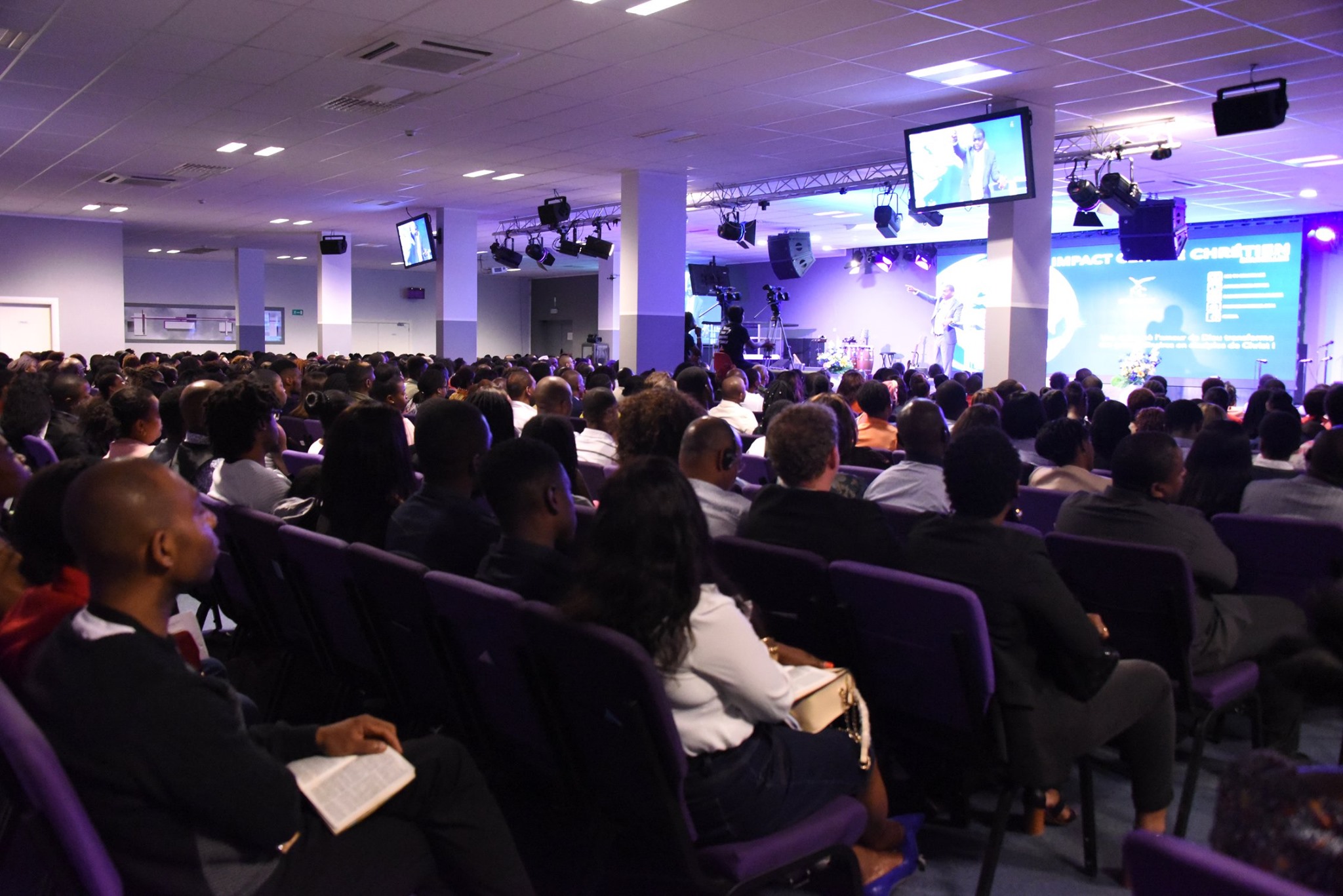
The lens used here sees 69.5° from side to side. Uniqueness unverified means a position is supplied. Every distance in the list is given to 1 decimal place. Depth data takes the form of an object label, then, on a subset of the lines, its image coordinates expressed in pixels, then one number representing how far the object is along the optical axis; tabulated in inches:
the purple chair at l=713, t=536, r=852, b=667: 103.5
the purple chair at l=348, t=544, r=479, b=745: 99.6
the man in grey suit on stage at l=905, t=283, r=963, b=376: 815.1
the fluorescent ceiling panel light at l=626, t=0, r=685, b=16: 233.1
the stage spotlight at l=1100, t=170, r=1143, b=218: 390.0
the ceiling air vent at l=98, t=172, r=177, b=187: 507.5
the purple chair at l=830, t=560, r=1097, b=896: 90.4
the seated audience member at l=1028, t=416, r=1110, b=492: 162.7
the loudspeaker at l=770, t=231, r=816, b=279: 624.7
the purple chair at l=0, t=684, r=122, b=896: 59.0
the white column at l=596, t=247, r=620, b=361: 716.0
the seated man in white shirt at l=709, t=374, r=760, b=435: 269.4
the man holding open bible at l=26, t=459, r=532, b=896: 62.2
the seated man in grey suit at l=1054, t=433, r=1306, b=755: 119.8
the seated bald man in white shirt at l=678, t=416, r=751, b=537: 130.8
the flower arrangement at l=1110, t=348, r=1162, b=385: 682.2
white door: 640.4
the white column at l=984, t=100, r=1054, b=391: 362.3
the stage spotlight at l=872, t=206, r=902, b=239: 466.0
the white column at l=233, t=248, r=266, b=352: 885.8
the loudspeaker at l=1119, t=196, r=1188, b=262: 473.1
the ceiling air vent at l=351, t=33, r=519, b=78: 269.3
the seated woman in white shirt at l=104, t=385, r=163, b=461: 195.6
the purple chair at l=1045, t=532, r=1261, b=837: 109.2
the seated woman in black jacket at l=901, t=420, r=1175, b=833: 94.3
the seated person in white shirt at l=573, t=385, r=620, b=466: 212.4
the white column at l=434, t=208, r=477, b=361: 620.7
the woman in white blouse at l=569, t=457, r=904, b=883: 78.2
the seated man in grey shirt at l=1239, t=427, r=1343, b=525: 146.3
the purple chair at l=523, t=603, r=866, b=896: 75.1
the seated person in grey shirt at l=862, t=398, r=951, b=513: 153.5
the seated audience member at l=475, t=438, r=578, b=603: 98.7
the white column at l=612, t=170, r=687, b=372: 471.8
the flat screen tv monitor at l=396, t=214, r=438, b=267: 610.2
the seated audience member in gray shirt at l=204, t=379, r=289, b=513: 157.0
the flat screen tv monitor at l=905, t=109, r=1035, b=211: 310.5
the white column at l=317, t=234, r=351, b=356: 777.6
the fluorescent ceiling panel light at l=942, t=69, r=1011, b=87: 294.4
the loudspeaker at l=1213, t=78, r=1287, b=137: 277.0
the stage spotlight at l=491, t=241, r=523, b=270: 655.8
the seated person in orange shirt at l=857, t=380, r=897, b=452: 230.1
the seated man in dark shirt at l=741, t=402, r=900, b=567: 112.7
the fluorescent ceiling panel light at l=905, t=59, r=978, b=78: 285.6
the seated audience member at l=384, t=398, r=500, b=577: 120.0
